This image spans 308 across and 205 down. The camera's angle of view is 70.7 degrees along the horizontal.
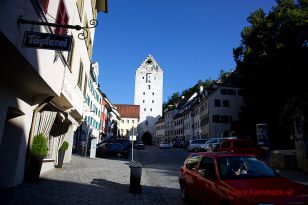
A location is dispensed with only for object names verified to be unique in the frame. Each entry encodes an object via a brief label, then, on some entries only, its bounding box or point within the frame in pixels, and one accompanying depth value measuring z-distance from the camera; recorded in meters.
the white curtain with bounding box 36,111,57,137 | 8.96
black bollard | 7.58
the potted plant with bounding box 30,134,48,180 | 8.45
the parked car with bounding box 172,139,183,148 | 42.65
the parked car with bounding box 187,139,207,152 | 28.03
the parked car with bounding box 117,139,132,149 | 28.37
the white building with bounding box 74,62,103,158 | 28.87
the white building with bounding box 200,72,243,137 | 40.54
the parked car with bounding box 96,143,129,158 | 22.48
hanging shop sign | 4.81
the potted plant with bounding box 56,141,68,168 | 12.00
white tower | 74.07
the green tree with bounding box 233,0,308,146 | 24.24
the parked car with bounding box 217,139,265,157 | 15.12
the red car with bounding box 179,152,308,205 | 4.01
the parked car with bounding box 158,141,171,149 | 41.84
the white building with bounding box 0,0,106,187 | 4.86
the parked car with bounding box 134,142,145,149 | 41.50
